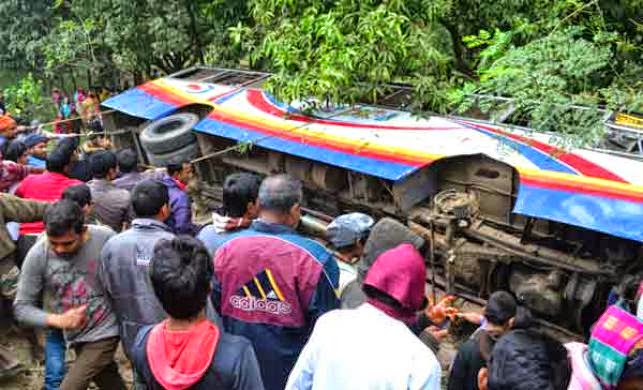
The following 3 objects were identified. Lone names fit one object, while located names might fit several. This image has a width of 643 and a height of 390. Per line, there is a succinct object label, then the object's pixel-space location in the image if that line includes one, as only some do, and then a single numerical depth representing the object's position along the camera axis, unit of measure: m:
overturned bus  4.72
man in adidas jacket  2.83
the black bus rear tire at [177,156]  8.46
